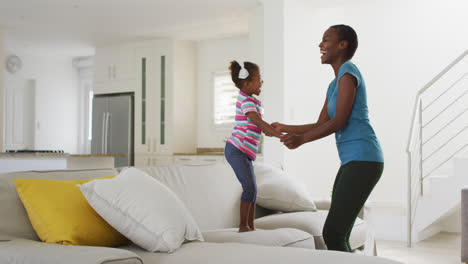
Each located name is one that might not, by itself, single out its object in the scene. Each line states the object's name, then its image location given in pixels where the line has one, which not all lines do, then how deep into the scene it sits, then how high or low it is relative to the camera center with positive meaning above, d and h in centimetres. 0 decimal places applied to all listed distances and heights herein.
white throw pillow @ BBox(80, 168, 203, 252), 161 -28
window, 707 +48
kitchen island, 437 -28
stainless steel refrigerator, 736 +5
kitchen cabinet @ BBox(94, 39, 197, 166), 701 +56
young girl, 224 -5
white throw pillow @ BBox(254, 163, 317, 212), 282 -36
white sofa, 134 -38
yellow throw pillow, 160 -29
